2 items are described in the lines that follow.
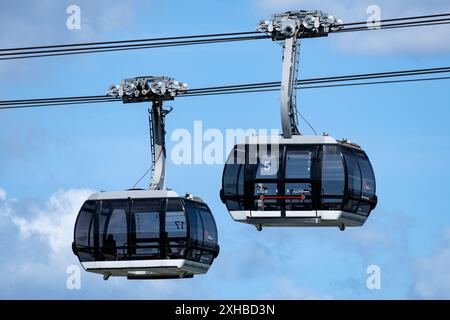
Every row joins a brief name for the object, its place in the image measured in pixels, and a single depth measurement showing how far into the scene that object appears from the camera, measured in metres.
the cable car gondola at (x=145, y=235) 52.50
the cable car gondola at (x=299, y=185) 50.06
